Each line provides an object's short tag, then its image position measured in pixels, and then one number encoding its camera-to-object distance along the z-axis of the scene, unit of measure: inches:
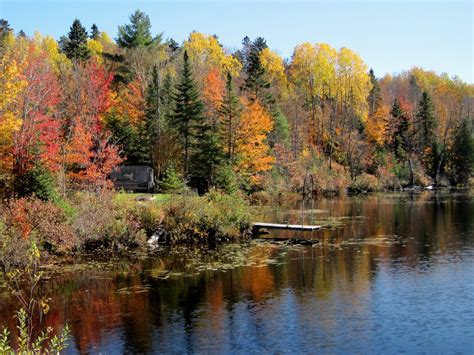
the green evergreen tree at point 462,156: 3139.8
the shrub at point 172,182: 1679.4
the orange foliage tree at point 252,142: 2110.0
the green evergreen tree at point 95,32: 3929.6
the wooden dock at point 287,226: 1407.5
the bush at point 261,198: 2176.4
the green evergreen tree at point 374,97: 3665.4
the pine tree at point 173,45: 3805.1
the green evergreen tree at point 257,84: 2576.3
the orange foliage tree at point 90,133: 1581.0
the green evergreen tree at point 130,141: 2146.9
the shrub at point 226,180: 1800.0
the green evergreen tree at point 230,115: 2047.2
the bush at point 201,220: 1355.8
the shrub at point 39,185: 1245.7
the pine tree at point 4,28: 2799.0
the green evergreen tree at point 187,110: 2060.8
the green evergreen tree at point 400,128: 3319.4
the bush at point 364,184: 2819.9
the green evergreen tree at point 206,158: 2009.1
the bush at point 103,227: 1226.0
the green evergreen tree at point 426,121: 3297.2
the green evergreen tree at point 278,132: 2640.3
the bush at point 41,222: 1122.7
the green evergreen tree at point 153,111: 2176.4
